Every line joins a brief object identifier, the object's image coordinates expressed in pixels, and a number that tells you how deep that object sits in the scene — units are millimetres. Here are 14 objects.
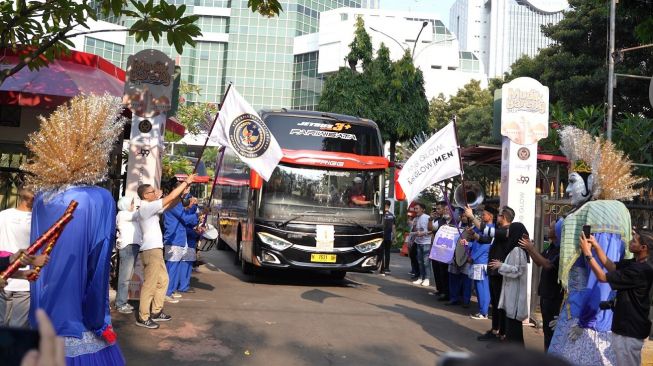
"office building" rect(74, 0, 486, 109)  73000
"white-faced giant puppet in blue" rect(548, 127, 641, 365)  5191
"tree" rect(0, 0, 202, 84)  6375
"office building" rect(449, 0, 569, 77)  158250
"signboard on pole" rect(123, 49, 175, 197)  9688
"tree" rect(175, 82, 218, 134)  38225
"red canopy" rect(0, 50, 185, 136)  9000
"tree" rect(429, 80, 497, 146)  41656
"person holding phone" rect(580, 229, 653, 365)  4836
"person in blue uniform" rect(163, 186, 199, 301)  10133
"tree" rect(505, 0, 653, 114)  24250
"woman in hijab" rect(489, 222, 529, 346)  7953
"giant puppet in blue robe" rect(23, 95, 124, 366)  4312
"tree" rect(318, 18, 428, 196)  29141
